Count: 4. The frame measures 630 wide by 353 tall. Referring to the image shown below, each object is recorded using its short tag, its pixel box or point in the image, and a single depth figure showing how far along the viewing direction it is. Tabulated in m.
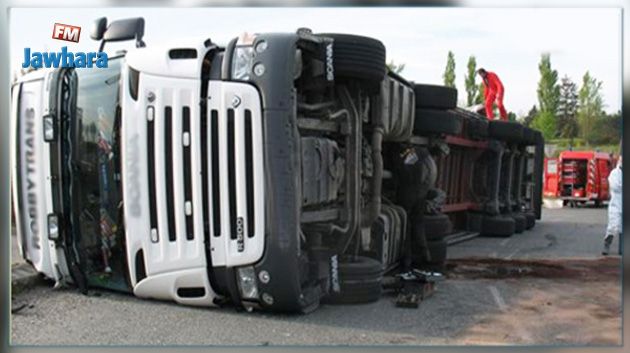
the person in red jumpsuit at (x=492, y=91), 11.26
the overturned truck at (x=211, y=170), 4.39
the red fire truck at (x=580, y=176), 21.12
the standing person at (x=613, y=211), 8.66
